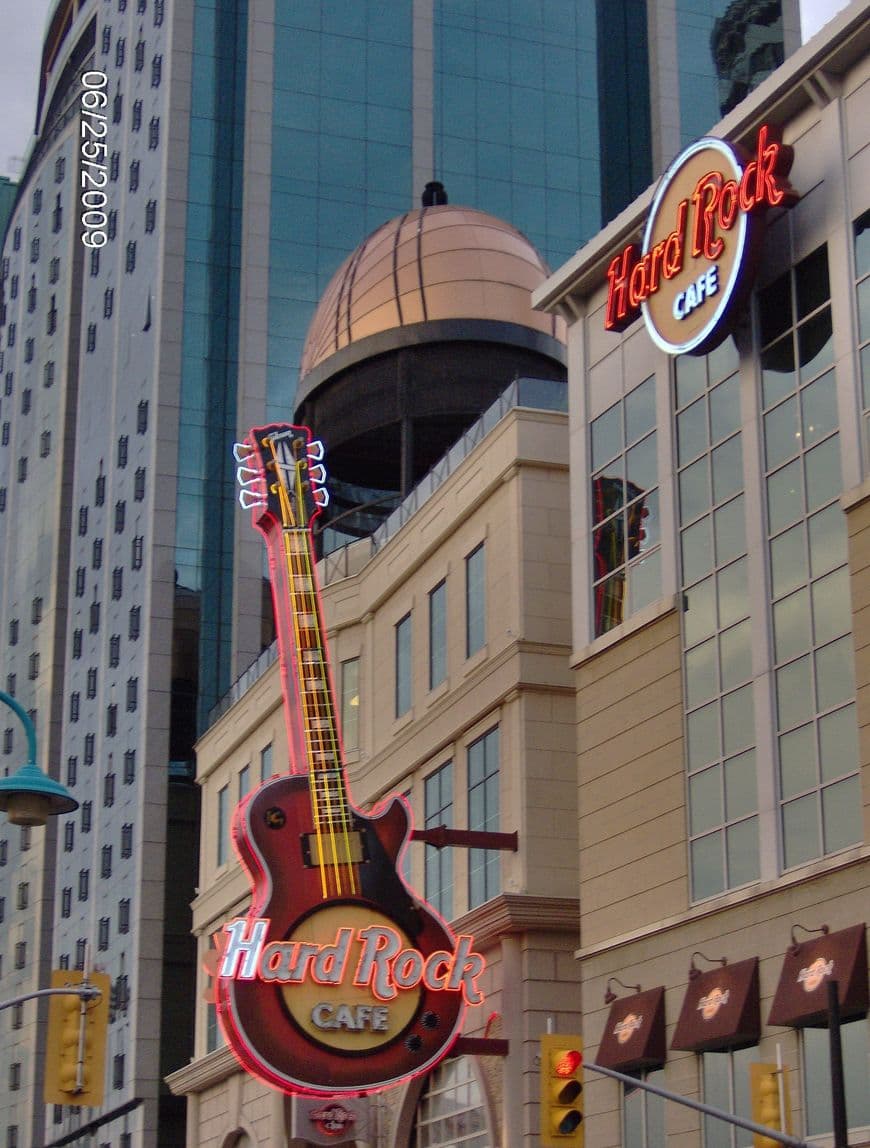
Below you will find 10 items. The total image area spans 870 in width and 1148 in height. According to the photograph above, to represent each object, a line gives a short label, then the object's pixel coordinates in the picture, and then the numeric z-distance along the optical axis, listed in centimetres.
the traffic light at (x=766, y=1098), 2608
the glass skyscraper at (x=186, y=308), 8806
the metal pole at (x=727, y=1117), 2389
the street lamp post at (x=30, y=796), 2195
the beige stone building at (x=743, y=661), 3194
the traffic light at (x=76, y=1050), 2280
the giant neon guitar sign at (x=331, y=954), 4172
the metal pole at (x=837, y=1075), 2425
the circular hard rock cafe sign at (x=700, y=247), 3481
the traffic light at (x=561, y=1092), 2614
